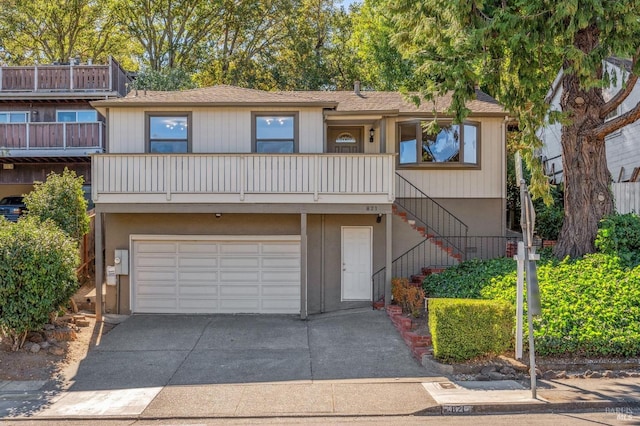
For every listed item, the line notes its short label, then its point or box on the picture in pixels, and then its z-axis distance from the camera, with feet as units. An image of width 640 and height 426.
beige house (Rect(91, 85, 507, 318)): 37.37
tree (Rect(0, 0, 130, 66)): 78.18
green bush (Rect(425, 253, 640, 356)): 25.68
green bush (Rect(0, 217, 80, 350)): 27.78
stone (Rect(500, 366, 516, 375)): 24.88
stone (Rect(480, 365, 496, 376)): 24.95
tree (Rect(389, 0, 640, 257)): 29.50
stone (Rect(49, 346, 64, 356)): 29.22
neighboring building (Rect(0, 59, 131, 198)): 56.34
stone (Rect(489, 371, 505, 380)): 24.53
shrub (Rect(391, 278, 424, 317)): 35.24
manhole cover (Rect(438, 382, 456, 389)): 23.50
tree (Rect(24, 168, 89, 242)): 38.23
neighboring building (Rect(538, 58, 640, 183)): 49.83
